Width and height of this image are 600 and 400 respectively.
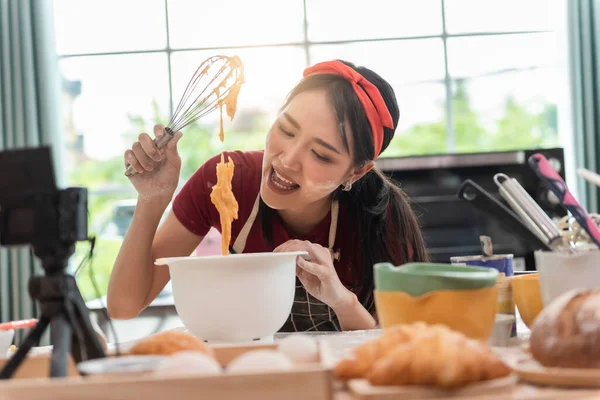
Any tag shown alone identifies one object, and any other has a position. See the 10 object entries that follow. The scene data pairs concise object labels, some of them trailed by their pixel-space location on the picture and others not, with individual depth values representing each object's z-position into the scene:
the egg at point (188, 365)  0.54
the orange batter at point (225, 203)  1.32
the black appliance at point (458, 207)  2.49
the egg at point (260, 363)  0.54
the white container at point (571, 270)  0.81
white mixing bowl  0.91
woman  1.30
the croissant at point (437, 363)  0.54
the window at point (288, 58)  3.80
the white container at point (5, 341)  0.99
